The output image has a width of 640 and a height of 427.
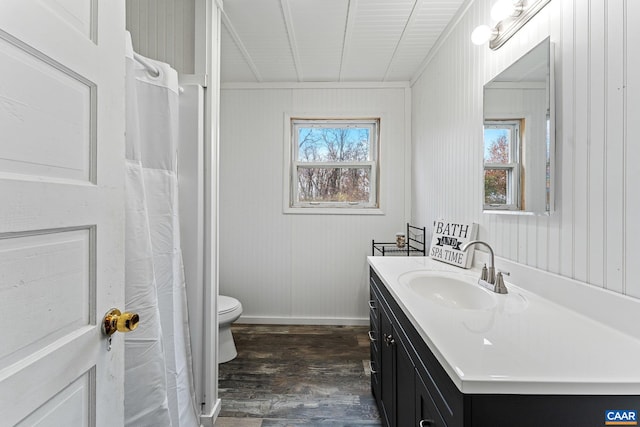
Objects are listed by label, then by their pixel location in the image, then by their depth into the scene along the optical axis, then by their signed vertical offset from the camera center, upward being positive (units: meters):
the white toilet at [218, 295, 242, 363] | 2.29 -0.87
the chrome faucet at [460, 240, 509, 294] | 1.27 -0.27
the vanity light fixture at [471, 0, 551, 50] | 1.30 +0.86
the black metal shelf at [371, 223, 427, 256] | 2.68 -0.29
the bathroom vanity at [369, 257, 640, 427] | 0.63 -0.32
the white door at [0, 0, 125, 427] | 0.53 +0.01
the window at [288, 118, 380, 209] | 3.11 +0.47
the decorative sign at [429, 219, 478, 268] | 1.77 -0.17
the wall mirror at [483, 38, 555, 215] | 1.17 +0.33
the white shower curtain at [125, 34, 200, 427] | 1.20 -0.21
